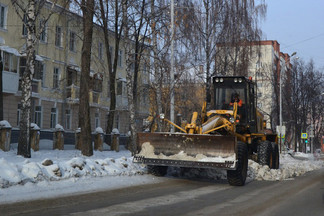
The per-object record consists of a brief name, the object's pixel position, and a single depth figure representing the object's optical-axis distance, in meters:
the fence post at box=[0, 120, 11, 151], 19.62
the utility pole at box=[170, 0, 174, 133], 19.59
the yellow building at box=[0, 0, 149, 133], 28.61
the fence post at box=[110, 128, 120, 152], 27.94
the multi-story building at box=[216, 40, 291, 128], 27.69
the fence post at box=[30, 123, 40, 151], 21.07
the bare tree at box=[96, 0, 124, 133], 23.06
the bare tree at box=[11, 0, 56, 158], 15.23
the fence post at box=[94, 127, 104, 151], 26.47
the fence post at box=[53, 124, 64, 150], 24.23
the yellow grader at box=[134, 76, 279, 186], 11.56
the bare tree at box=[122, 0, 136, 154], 18.36
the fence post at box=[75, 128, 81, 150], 25.11
